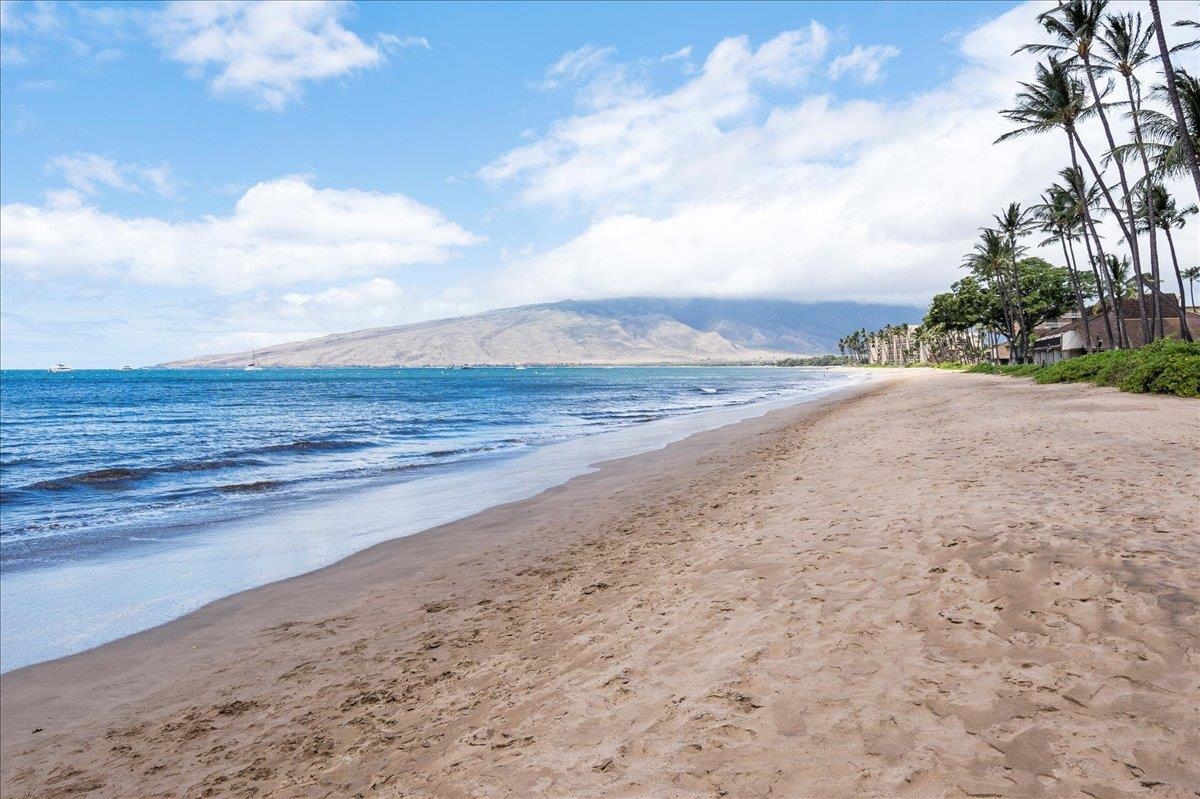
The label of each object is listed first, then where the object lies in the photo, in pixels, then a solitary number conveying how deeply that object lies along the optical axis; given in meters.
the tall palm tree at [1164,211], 43.91
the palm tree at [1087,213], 38.75
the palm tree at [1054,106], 34.38
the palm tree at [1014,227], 55.27
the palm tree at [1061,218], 45.70
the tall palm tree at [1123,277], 58.99
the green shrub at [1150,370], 19.04
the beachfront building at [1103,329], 55.62
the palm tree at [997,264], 59.88
